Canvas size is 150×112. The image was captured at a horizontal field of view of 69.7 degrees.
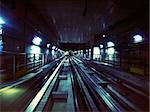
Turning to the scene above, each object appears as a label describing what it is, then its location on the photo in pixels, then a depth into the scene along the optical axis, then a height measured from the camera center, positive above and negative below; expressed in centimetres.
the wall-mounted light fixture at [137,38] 519 +88
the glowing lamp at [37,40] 651 +98
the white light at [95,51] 1279 +57
